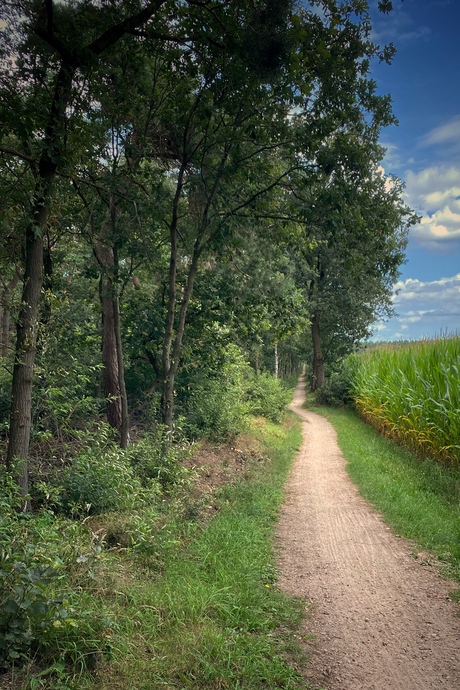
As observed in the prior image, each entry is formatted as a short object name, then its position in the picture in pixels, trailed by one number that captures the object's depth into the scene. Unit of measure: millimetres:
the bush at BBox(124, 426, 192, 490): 7332
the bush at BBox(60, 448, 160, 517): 5668
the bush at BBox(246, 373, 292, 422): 17359
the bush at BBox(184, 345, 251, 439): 11344
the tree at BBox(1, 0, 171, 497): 5039
